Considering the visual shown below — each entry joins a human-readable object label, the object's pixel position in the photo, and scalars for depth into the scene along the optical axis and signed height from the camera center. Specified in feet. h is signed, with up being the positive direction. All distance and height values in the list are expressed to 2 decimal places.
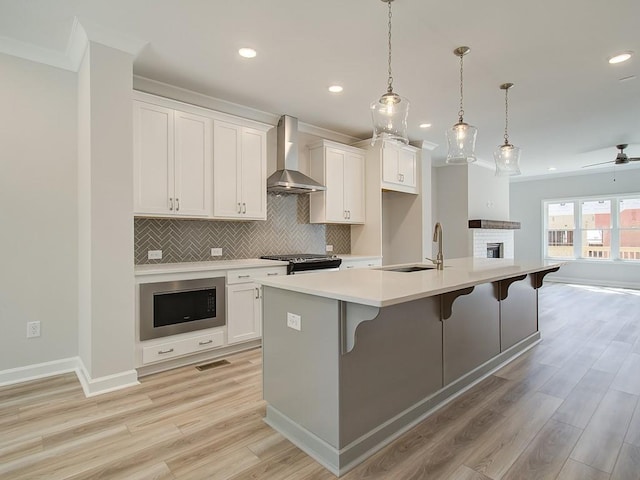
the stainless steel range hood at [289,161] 13.78 +3.21
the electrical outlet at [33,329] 9.59 -2.44
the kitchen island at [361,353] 5.89 -2.26
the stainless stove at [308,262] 12.46 -0.84
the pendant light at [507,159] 11.24 +2.60
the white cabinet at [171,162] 10.19 +2.41
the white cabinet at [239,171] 11.89 +2.43
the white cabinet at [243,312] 11.28 -2.38
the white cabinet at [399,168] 16.65 +3.55
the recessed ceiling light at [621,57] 9.68 +5.10
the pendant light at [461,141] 9.65 +2.76
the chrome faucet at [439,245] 9.54 -0.17
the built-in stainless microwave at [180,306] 9.68 -1.94
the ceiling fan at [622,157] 18.95 +4.40
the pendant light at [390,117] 7.84 +2.86
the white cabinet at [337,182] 15.38 +2.61
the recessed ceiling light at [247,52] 9.38 +5.11
